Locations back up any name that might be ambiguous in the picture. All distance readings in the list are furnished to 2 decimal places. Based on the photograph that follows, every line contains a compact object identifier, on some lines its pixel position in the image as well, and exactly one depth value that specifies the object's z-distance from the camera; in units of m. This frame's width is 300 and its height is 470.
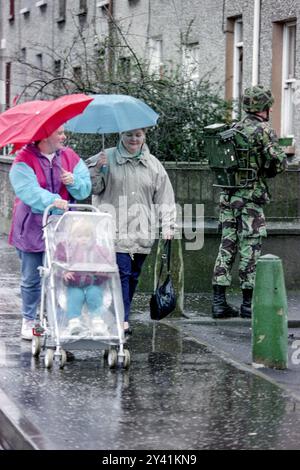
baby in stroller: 11.94
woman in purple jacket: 12.65
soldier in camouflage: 15.69
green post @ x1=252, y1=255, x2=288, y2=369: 12.55
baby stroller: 11.86
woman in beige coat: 13.49
